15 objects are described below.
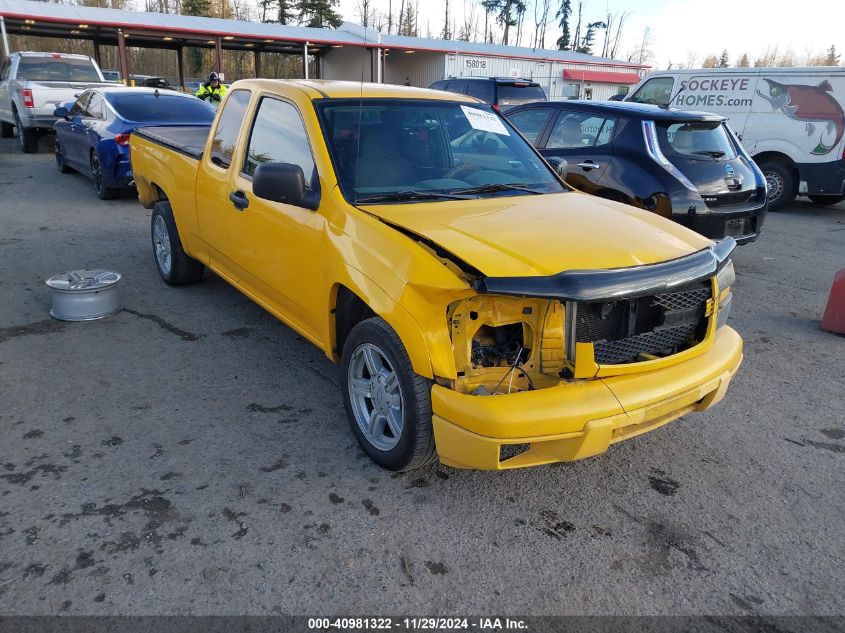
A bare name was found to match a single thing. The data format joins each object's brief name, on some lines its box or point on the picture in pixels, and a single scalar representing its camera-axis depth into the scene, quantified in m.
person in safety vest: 13.53
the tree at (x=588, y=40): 77.81
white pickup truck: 13.74
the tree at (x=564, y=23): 77.38
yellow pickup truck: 2.70
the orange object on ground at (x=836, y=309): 5.39
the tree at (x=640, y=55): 54.72
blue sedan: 9.27
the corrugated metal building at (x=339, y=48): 24.42
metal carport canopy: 23.52
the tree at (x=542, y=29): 79.49
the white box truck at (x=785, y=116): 10.38
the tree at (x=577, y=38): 78.38
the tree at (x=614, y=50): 78.47
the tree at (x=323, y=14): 50.84
